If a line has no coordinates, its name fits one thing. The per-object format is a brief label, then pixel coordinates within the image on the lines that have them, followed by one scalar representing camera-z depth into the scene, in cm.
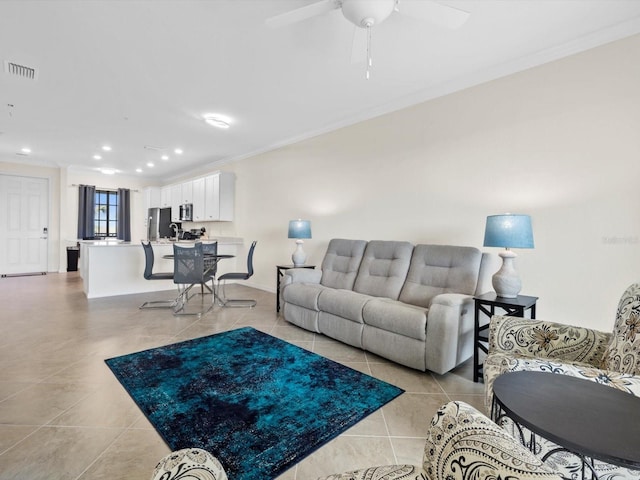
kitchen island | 503
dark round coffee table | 85
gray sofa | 243
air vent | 293
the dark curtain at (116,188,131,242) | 873
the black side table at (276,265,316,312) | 422
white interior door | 699
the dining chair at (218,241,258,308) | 460
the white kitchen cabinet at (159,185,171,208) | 826
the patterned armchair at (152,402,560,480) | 61
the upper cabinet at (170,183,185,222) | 779
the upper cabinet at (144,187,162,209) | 870
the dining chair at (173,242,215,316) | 410
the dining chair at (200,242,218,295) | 450
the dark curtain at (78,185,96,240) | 796
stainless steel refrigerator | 841
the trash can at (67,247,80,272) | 762
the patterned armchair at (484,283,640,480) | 121
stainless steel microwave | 734
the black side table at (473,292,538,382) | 226
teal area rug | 162
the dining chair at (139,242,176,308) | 440
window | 851
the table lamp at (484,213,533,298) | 230
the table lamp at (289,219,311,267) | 434
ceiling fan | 179
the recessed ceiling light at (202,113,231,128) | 418
